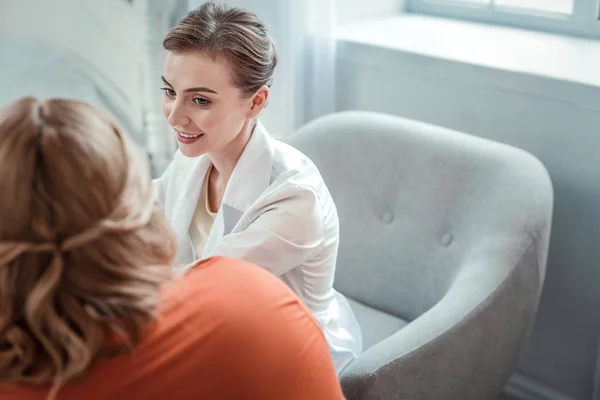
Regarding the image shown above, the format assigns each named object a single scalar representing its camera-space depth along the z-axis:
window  2.09
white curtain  2.07
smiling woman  1.42
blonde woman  0.84
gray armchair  1.44
